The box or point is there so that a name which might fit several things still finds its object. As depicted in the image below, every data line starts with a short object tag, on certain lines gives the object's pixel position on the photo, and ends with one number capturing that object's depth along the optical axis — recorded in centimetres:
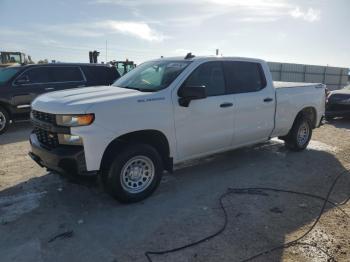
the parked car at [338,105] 1149
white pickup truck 410
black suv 925
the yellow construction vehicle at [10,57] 2509
